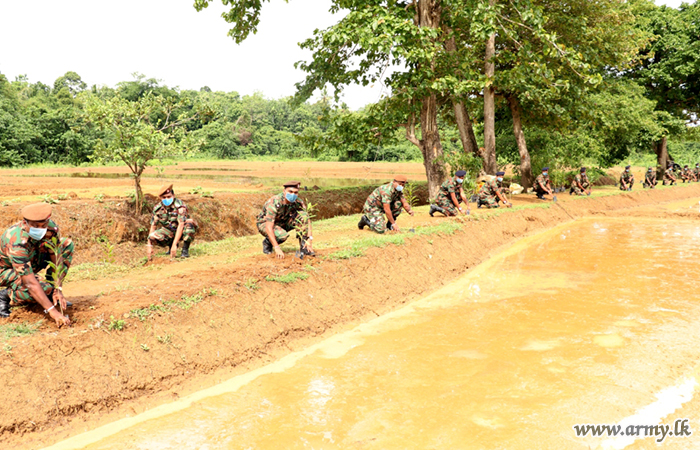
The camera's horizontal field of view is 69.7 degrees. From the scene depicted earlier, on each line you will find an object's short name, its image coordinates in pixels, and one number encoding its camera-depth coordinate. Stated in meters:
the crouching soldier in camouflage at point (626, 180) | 25.16
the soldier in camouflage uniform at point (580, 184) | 22.02
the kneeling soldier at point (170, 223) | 9.36
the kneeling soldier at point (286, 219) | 8.32
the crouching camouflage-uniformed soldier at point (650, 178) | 27.09
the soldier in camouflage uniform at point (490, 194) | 16.15
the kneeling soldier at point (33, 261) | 5.15
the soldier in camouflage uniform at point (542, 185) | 19.55
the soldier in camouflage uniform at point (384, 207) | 11.05
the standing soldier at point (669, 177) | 30.25
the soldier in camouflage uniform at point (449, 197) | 13.66
